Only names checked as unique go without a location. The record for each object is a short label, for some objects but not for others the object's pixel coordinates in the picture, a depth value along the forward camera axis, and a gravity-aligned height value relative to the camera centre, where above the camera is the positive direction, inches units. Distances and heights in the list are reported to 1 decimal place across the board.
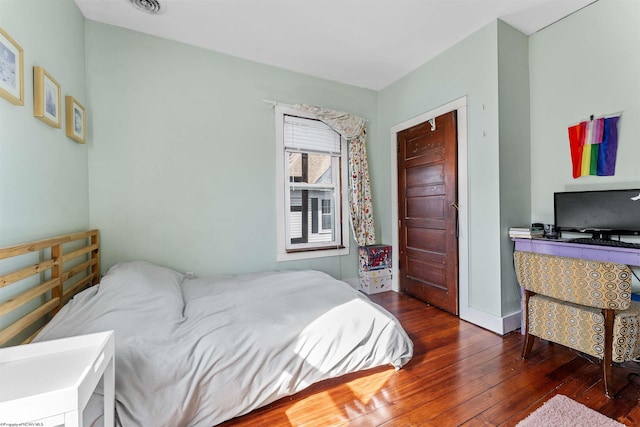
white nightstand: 27.0 -19.9
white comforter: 47.8 -28.1
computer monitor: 74.5 -0.9
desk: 67.9 -12.6
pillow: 62.5 -18.8
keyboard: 69.0 -9.9
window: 118.0 +12.5
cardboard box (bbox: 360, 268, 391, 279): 132.3 -32.3
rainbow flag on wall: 80.3 +20.3
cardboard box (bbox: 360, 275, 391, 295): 132.3 -38.1
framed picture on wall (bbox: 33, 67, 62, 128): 58.8 +29.0
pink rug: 51.1 -43.2
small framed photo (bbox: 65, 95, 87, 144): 73.8 +29.2
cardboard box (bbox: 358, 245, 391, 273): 132.6 -24.0
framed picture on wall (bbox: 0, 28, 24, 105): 47.9 +29.0
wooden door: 105.2 -0.4
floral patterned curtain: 130.5 +15.7
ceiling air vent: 80.4 +67.4
